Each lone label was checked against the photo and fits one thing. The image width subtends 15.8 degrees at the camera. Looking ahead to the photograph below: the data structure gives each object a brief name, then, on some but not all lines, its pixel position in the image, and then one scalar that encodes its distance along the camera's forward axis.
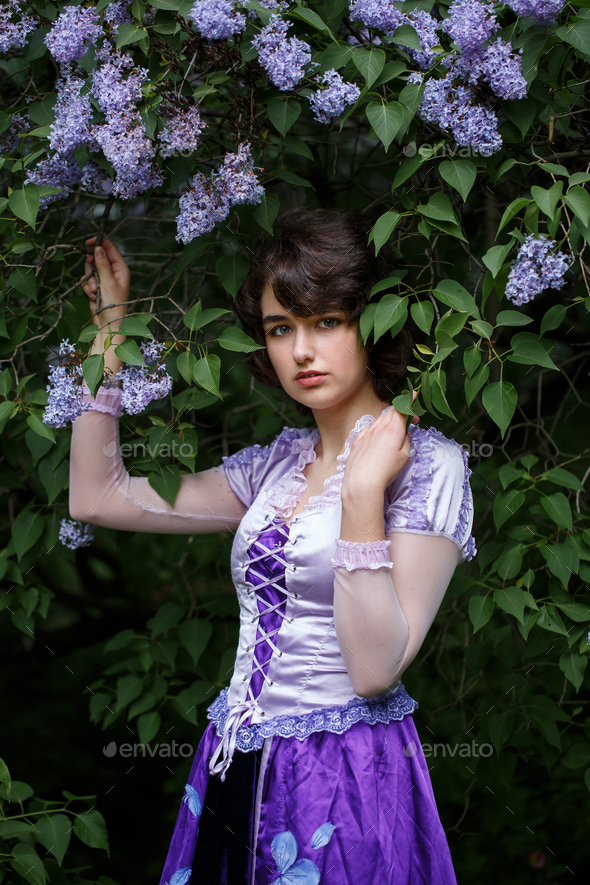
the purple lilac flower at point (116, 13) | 3.02
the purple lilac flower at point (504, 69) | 2.91
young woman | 2.94
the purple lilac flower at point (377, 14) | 2.96
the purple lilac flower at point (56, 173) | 3.10
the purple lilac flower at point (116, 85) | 2.99
